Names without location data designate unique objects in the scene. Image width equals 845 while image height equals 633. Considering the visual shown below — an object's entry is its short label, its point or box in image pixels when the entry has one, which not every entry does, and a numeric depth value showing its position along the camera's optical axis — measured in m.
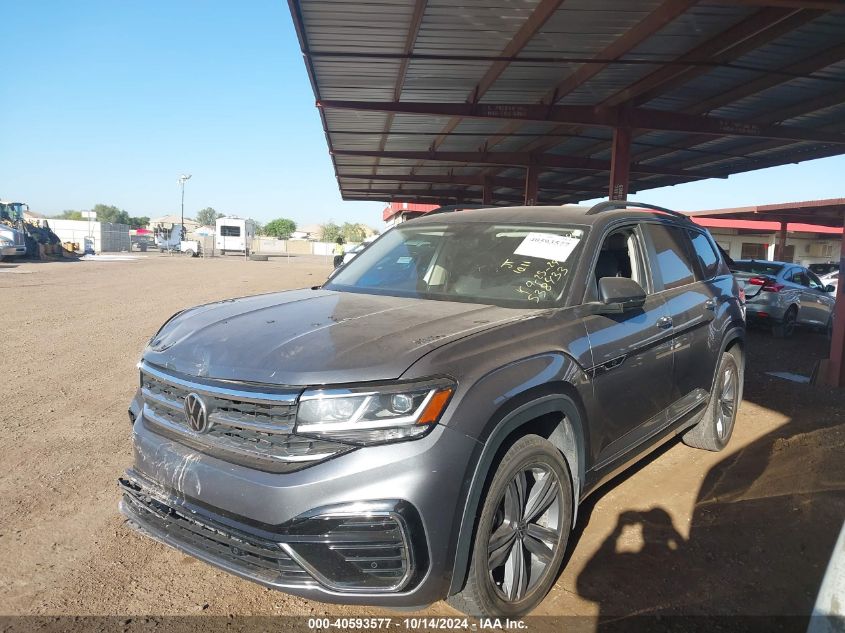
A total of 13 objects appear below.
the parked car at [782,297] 11.26
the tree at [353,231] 125.34
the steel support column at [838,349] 7.03
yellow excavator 27.58
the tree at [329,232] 128.45
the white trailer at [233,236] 48.66
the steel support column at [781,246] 32.21
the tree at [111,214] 133.99
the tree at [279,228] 132.88
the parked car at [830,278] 19.23
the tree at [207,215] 164.96
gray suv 2.18
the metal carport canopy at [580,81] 8.38
